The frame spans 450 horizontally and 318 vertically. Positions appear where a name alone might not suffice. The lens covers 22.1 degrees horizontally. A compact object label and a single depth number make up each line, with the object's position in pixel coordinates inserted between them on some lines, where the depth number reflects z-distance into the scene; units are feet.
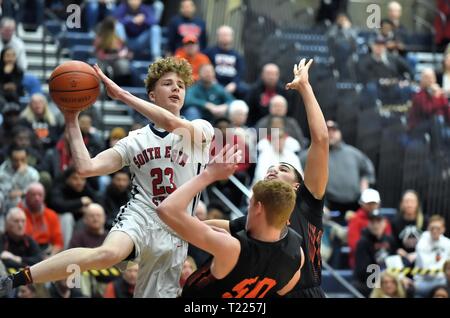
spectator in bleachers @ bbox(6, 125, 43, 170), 44.52
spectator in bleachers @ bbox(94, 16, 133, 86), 51.21
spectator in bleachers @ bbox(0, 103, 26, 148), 45.34
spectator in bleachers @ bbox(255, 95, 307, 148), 48.24
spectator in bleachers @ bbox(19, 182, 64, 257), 42.04
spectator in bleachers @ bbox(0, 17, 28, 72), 49.62
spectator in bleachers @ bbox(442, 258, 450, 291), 41.89
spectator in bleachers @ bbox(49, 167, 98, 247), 43.47
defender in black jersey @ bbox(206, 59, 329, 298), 26.73
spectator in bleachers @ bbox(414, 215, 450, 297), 43.16
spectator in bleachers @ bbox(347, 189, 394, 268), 44.86
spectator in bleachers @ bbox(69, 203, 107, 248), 41.19
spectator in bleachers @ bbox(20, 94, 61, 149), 46.85
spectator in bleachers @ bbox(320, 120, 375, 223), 47.70
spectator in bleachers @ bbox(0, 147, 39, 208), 43.32
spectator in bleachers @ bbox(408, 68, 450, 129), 51.34
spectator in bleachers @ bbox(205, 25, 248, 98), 52.90
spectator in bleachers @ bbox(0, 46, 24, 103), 48.70
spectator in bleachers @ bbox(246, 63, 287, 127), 50.98
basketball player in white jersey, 26.84
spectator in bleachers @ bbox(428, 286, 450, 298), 41.63
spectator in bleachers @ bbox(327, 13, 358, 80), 56.24
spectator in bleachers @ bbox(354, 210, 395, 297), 43.59
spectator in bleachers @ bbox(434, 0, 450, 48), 63.00
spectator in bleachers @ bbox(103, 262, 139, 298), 38.75
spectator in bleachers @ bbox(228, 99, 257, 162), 45.77
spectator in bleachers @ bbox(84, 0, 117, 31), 56.18
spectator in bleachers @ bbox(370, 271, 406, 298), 41.14
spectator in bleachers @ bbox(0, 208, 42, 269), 40.19
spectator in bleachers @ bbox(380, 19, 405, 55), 57.98
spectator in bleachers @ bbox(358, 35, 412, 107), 54.19
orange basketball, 26.53
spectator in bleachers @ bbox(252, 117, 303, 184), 45.32
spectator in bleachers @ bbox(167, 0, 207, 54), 55.16
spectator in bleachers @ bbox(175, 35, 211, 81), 51.21
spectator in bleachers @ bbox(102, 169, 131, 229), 43.83
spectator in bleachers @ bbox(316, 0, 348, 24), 62.80
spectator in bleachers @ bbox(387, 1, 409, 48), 59.98
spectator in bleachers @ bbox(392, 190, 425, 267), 44.83
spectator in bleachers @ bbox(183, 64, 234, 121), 48.52
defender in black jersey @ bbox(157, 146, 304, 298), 22.21
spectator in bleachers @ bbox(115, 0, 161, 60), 55.47
